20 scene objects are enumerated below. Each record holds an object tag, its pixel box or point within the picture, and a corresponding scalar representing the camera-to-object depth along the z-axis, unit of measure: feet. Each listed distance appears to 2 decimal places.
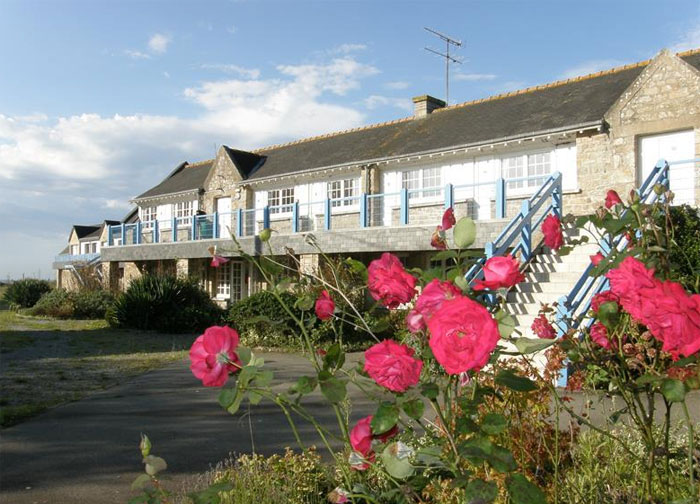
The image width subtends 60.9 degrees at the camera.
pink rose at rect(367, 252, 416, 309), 6.21
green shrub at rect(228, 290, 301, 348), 44.58
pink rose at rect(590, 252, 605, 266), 9.18
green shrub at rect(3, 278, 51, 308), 93.50
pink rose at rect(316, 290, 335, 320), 7.22
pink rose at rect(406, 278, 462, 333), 5.40
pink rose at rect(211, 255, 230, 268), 8.84
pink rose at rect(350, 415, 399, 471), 6.31
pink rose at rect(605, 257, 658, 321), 5.38
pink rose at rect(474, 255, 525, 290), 5.56
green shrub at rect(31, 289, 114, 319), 73.97
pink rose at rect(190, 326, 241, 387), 6.07
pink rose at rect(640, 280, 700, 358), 4.85
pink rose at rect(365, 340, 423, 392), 5.34
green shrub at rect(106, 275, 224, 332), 56.29
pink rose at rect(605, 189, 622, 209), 10.70
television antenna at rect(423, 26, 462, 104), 83.71
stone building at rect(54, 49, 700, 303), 43.98
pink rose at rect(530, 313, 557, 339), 8.37
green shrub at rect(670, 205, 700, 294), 30.14
